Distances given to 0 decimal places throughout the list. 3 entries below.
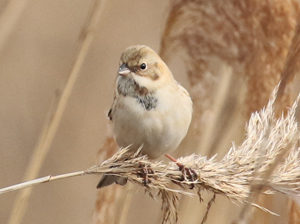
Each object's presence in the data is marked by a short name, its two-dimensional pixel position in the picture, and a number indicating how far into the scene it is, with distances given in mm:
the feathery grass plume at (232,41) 3539
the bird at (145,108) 3565
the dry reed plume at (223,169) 3454
